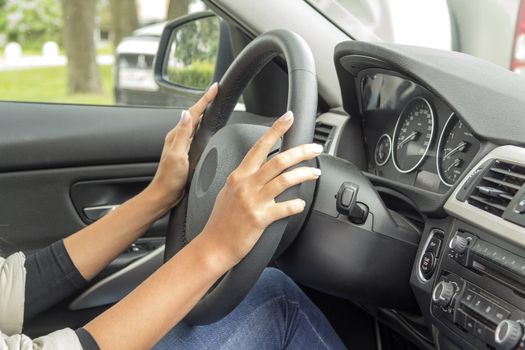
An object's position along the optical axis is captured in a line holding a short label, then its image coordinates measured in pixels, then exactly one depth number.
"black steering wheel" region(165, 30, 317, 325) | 1.03
